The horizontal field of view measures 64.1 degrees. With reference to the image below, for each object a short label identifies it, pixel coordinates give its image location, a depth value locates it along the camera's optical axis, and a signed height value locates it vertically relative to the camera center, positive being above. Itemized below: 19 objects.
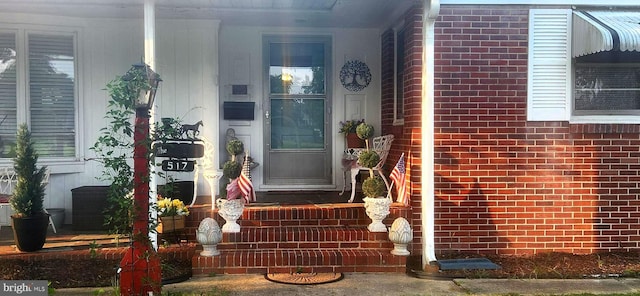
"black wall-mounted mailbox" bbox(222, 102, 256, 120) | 7.07 +0.39
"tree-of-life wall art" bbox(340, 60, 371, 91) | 7.25 +0.91
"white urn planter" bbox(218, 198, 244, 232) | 5.15 -0.74
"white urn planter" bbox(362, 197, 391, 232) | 5.26 -0.74
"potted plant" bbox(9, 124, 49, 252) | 5.25 -0.63
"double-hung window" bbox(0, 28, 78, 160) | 6.36 +0.64
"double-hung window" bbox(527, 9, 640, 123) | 5.53 +0.71
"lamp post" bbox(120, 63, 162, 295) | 3.65 -0.54
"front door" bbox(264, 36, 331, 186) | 7.25 +0.40
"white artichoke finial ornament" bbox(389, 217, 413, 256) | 5.13 -0.97
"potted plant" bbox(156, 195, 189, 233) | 5.34 -0.79
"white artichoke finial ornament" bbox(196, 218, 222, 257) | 4.99 -0.94
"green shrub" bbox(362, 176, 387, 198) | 5.29 -0.51
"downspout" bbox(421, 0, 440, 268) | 5.25 -0.04
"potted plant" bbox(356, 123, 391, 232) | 5.27 -0.66
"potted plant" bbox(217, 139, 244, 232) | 5.14 -0.63
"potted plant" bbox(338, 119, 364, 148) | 7.02 +0.06
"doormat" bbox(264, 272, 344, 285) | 4.82 -1.34
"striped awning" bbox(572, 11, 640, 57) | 4.97 +1.08
